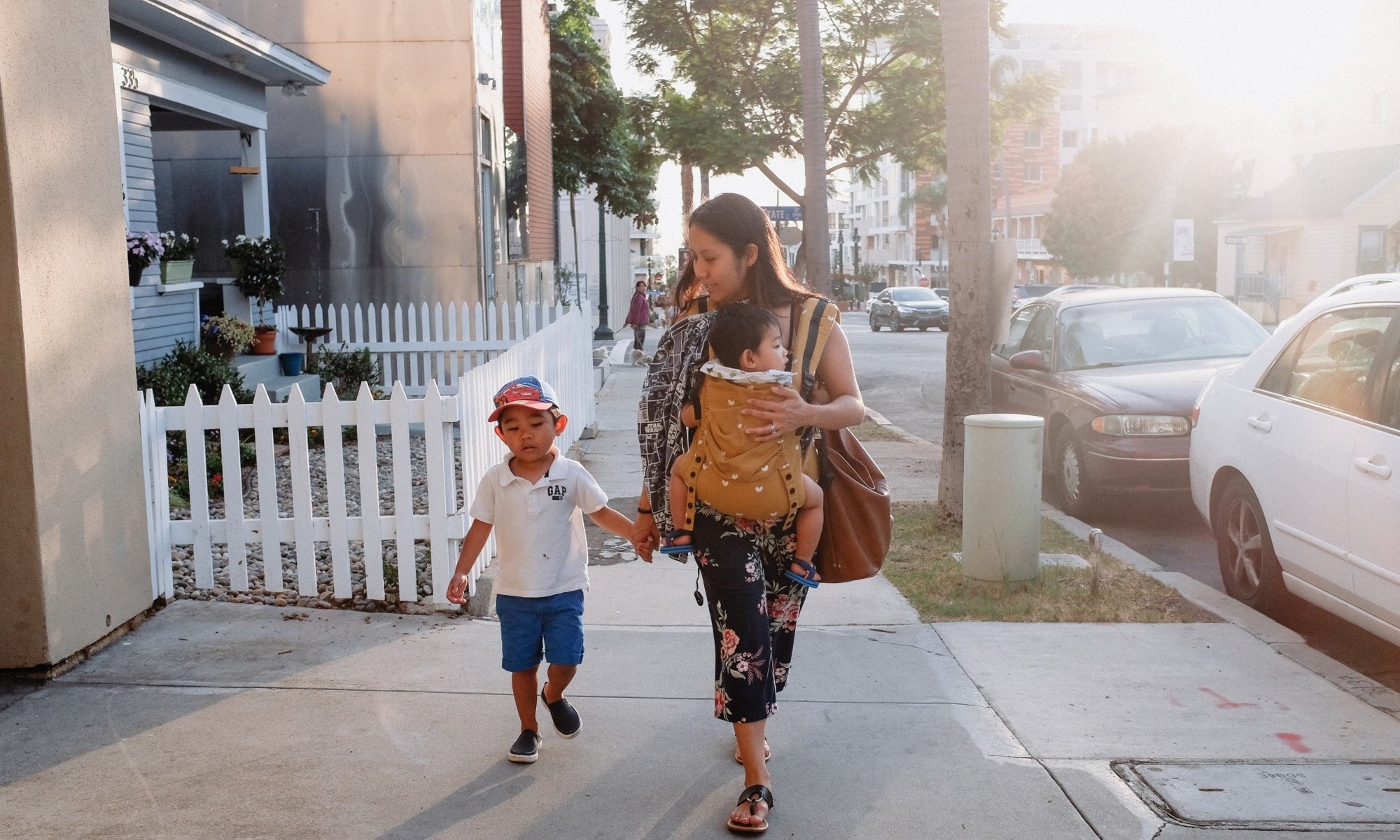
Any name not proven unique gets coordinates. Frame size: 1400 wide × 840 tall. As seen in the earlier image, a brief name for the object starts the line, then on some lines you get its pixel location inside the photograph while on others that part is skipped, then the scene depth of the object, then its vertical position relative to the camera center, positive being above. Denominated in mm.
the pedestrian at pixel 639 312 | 29922 -815
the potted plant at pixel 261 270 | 12961 +130
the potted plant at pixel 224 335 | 12156 -480
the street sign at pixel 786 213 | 25891 +1229
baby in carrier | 3568 -471
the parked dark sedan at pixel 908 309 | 41250 -1149
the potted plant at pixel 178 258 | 11172 +236
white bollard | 6492 -1147
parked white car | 5102 -860
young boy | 4086 -833
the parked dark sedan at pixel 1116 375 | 8719 -769
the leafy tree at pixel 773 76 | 22172 +3457
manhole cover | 3822 -1612
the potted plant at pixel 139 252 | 10336 +262
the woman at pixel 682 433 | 3684 -452
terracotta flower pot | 13109 -587
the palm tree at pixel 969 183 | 7551 +517
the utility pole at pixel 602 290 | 34253 -311
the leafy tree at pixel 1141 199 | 54750 +3049
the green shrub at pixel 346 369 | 13422 -896
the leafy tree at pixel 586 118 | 29875 +3789
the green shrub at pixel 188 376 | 9703 -718
